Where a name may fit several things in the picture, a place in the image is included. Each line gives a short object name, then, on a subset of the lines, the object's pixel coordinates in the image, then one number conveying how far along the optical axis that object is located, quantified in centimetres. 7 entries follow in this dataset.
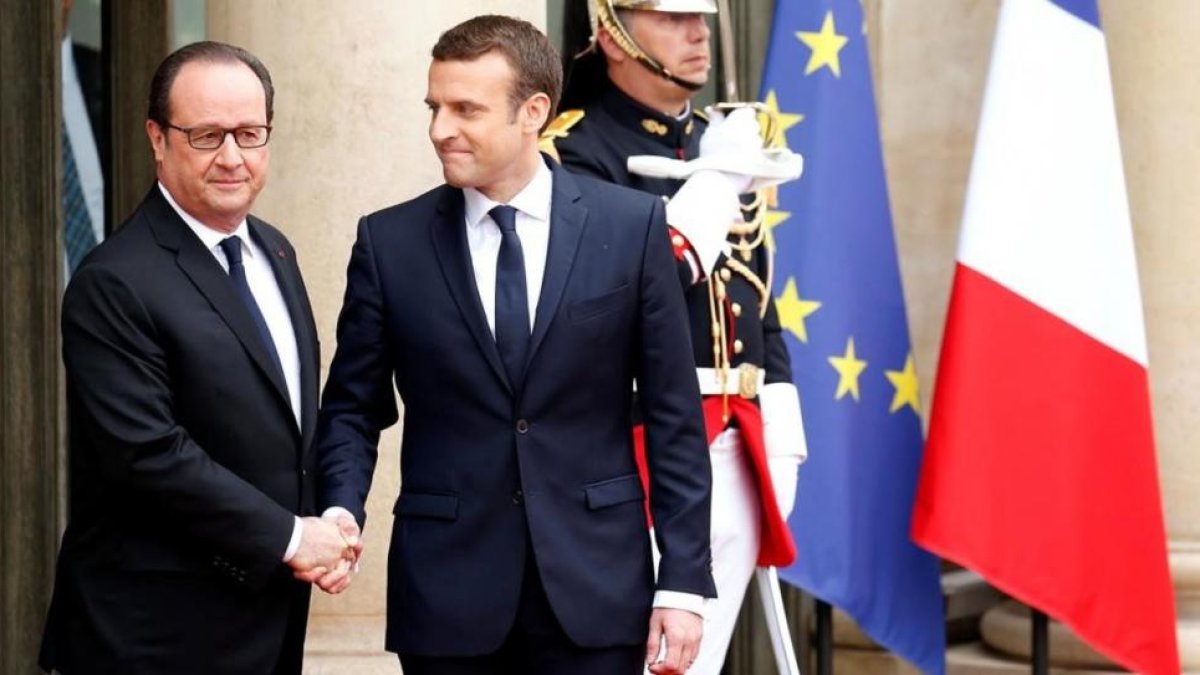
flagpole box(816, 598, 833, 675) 1099
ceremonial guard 875
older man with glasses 645
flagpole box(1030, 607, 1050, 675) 1078
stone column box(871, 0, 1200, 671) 1131
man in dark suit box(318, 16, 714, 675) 672
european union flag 1074
